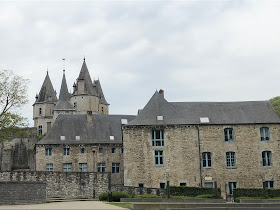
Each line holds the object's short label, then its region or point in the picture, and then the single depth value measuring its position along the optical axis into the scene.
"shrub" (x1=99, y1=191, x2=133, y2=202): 25.58
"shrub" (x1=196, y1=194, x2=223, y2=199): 26.19
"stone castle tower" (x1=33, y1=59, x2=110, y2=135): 80.81
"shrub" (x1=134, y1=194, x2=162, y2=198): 24.92
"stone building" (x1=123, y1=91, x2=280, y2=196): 33.12
